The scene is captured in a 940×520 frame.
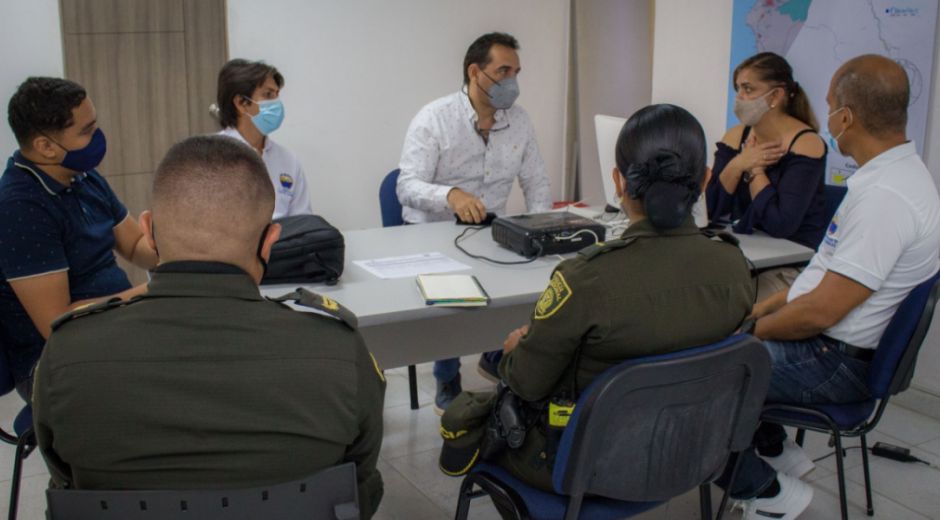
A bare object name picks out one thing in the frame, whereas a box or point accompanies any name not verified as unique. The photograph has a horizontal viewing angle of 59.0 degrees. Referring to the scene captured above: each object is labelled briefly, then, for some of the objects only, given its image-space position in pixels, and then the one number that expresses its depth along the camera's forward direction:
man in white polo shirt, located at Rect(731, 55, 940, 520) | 2.10
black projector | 2.55
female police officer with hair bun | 1.54
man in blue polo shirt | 1.99
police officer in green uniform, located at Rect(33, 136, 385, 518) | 1.09
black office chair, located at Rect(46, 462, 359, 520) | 1.08
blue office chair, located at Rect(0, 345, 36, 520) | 1.96
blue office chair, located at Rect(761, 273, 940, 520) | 2.04
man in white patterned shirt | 3.21
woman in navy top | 2.83
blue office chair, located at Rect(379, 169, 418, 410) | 3.35
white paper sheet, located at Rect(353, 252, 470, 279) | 2.40
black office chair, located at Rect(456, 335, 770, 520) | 1.49
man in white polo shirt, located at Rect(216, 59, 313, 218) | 3.02
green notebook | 2.08
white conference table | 2.11
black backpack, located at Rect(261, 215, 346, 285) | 2.21
